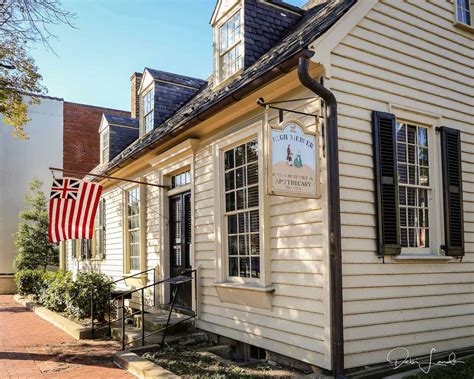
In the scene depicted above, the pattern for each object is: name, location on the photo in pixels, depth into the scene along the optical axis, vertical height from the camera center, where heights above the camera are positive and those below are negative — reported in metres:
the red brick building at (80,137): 24.53 +5.00
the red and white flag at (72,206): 10.15 +0.57
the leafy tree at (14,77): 9.05 +3.39
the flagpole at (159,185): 10.22 +0.97
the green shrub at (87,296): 10.34 -1.41
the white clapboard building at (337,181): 5.76 +0.64
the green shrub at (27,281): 18.02 -1.83
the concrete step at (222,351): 7.50 -1.91
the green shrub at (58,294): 11.37 -1.61
